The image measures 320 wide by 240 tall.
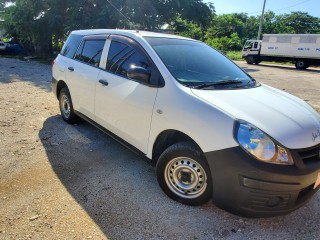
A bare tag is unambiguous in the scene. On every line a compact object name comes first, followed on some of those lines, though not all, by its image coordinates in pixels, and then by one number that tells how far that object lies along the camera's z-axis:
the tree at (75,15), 17.62
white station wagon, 2.41
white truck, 24.22
